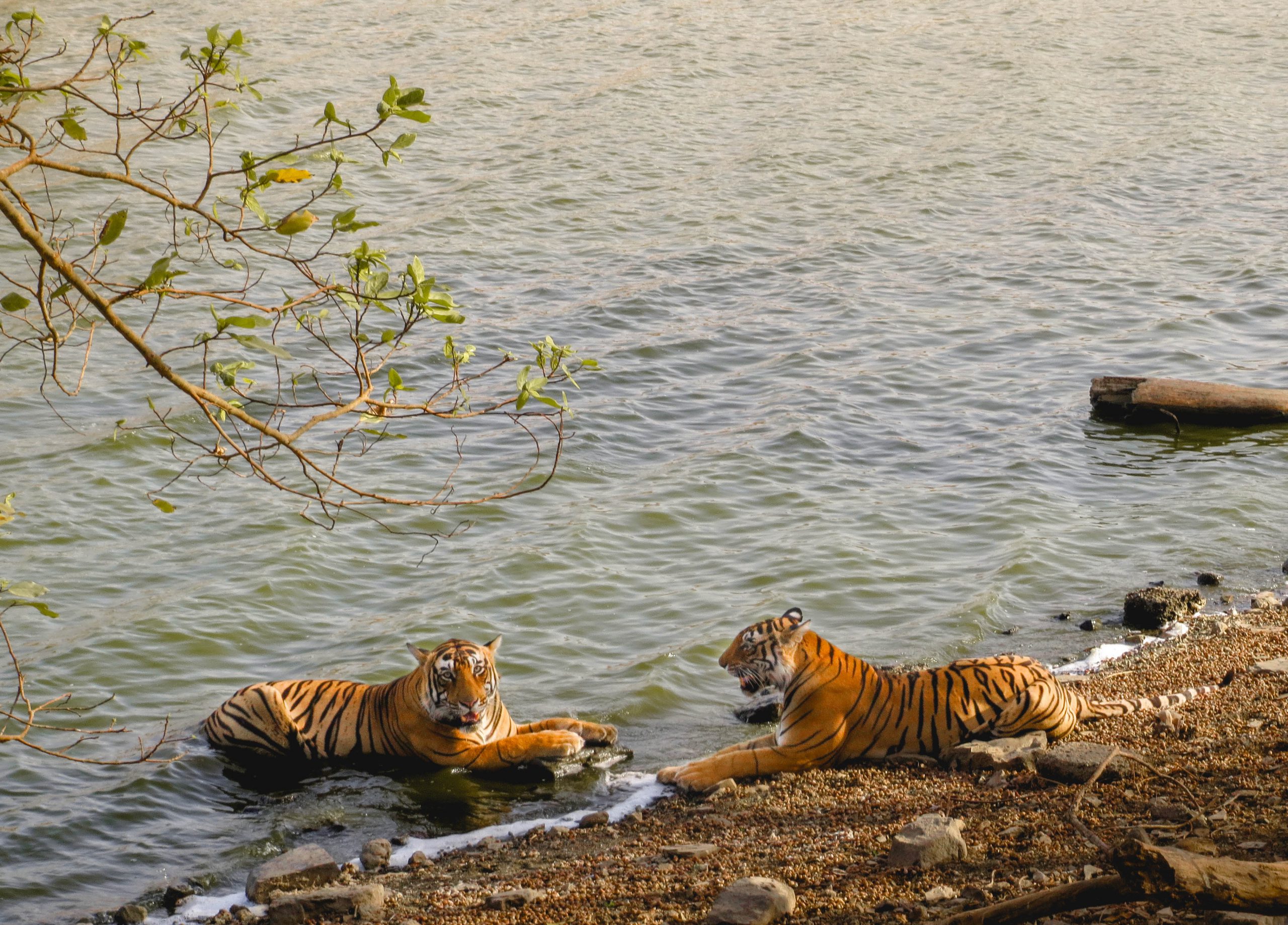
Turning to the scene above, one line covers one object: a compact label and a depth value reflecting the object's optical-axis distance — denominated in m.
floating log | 24.25
